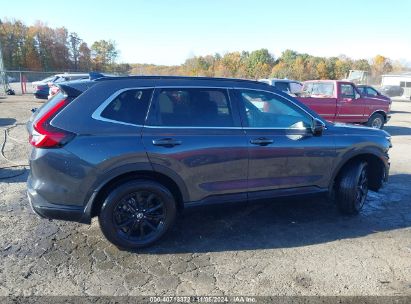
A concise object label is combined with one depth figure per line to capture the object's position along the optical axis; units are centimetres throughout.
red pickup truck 1113
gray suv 326
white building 4702
